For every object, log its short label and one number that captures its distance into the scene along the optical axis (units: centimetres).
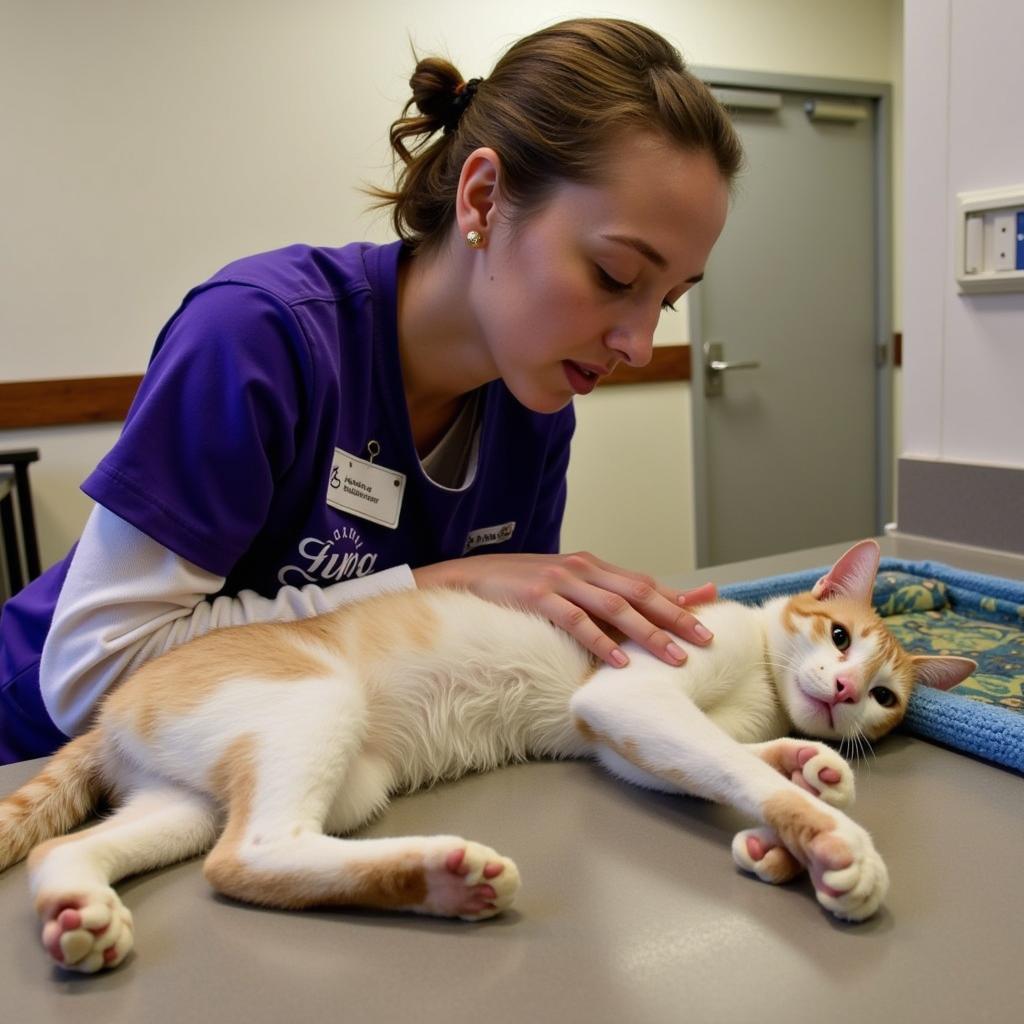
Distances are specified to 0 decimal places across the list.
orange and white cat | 63
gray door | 381
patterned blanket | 84
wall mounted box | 146
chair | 248
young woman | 88
